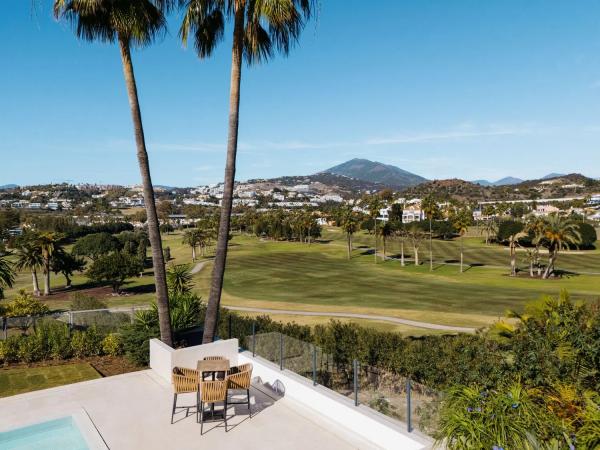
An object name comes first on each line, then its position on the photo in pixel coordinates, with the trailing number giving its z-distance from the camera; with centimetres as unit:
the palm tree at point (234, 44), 1238
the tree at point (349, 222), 9088
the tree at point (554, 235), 6331
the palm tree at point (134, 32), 1209
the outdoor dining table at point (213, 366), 1034
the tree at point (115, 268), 5647
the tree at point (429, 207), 8431
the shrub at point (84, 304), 3279
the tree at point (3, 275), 2412
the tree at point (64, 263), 6262
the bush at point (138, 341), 1403
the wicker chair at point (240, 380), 989
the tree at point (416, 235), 7954
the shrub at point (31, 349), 1456
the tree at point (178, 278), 2377
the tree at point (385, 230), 8394
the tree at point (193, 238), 8994
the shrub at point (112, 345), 1531
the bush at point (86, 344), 1518
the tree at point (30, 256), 5909
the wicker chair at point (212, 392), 937
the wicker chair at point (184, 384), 978
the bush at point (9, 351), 1444
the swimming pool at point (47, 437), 898
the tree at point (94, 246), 9100
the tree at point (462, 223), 7869
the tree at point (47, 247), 5947
